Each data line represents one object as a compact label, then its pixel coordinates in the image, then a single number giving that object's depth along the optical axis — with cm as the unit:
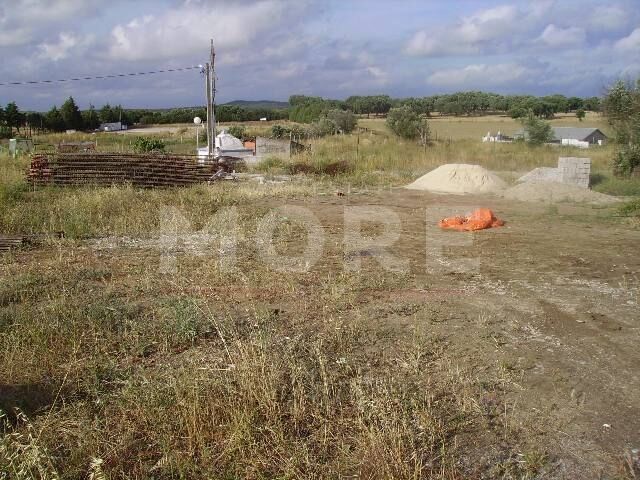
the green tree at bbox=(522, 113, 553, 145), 3066
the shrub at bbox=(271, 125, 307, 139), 3804
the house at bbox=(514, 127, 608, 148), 4273
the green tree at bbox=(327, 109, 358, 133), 4358
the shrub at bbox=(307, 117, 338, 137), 3941
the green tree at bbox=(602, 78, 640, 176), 1916
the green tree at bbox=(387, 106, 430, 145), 3561
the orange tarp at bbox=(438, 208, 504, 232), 1076
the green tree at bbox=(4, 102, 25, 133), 5050
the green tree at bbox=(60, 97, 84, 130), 5438
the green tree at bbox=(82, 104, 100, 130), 5834
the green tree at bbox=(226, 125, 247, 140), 4356
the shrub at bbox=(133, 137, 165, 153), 2786
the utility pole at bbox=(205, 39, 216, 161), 2116
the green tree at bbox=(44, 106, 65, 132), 5372
